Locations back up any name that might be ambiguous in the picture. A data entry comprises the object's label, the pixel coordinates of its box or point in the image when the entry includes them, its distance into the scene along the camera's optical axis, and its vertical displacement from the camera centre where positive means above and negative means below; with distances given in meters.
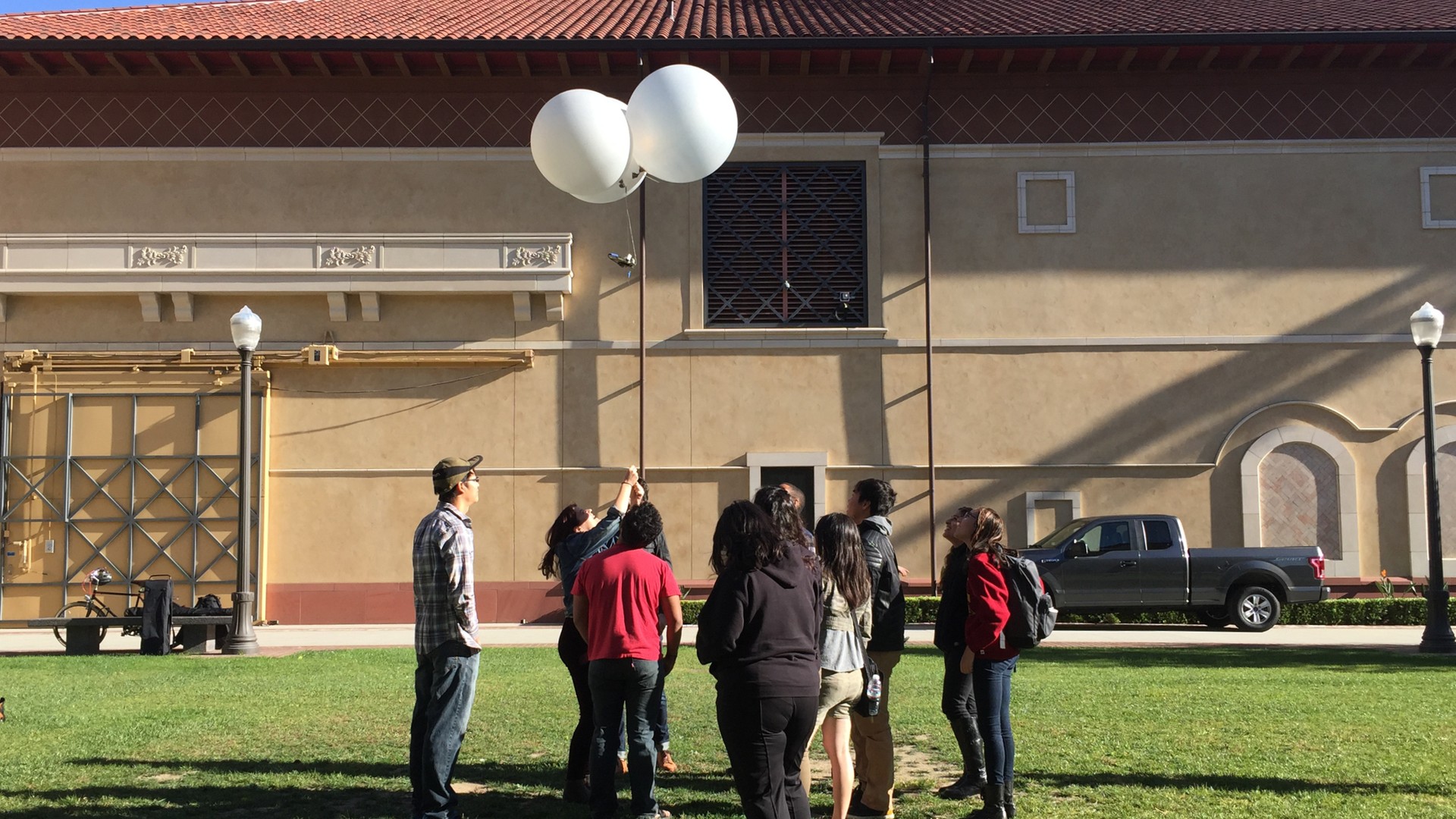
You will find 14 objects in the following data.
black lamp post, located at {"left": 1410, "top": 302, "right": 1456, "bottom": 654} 16.31 -0.14
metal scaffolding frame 21.97 +0.49
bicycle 18.31 -1.11
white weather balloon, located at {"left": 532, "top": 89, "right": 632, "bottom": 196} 8.35 +2.46
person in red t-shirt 6.61 -0.59
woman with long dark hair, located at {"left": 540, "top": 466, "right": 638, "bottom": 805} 7.36 -0.21
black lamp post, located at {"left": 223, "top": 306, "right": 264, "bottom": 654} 16.64 +0.41
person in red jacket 6.76 -0.68
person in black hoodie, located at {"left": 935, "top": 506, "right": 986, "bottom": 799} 7.19 -0.65
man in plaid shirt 6.34 -0.56
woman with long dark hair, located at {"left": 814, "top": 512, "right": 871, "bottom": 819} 6.26 -0.54
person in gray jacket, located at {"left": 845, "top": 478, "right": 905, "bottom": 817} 6.89 -0.60
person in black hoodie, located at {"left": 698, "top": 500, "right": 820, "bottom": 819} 5.30 -0.54
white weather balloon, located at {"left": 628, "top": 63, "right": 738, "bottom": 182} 8.32 +2.56
